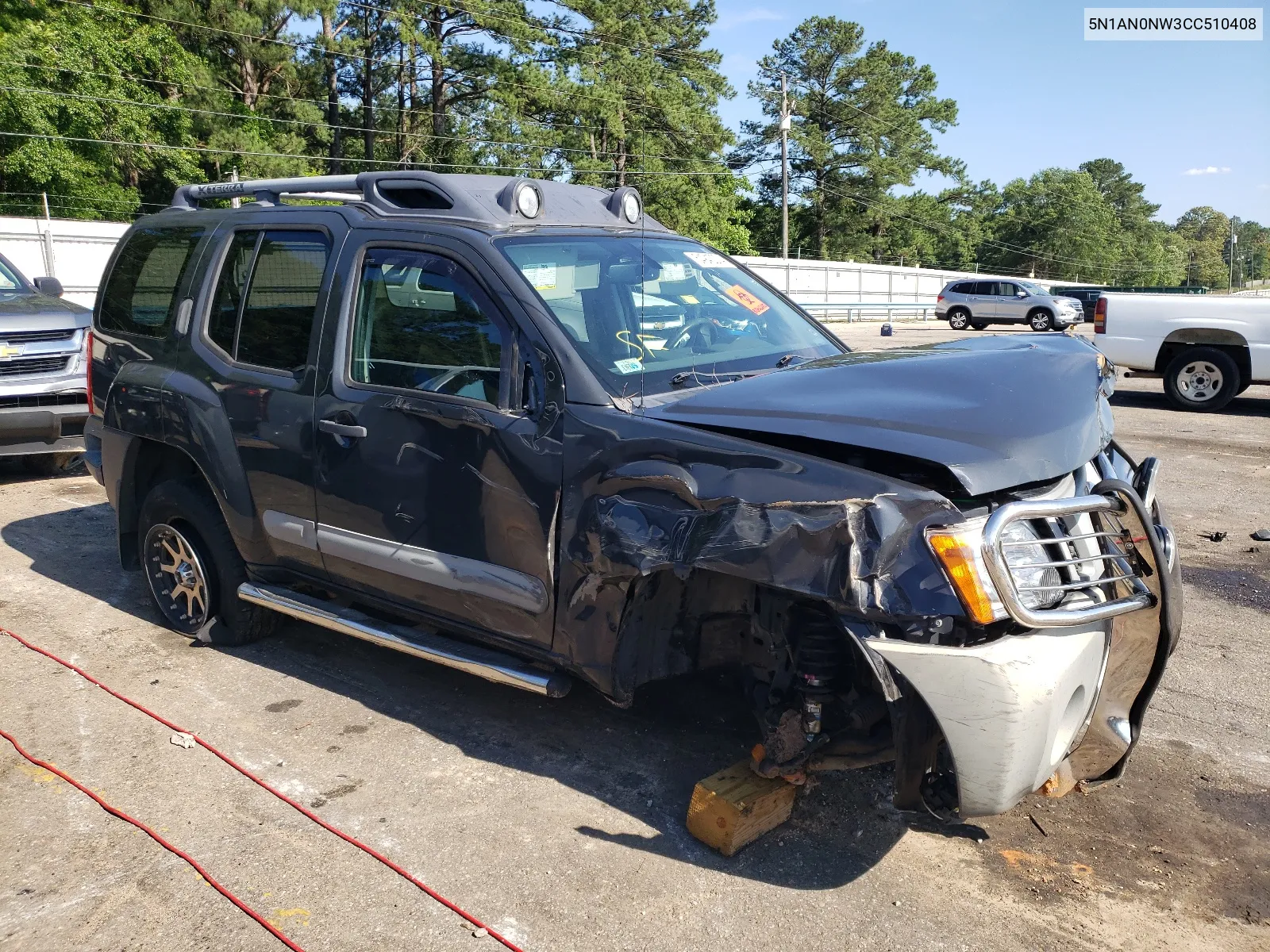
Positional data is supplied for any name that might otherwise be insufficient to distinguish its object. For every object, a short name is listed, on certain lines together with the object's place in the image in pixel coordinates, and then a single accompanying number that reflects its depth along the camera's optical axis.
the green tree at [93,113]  33.06
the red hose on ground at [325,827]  2.86
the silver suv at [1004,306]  33.44
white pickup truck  11.40
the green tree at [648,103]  40.00
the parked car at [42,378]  8.05
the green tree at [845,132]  68.12
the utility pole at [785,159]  39.87
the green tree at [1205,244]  143.25
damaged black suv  2.66
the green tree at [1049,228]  90.62
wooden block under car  3.13
